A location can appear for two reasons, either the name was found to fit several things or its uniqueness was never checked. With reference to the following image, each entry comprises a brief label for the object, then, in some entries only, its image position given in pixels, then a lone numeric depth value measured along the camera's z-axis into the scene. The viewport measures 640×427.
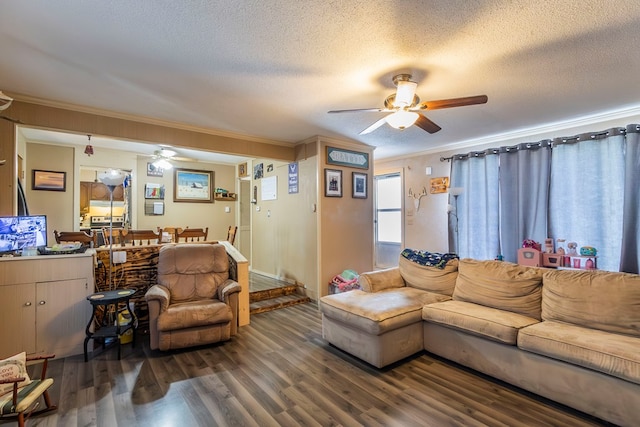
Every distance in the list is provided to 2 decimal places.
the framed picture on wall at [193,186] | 6.66
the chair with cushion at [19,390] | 1.79
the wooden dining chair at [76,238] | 3.78
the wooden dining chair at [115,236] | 4.13
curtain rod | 3.59
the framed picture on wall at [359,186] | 5.17
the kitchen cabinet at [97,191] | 6.71
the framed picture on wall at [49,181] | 5.17
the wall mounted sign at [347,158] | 4.85
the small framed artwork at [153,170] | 6.32
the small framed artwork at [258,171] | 6.16
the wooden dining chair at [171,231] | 4.63
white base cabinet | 2.79
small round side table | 2.87
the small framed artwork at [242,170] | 6.87
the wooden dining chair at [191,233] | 4.50
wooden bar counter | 3.51
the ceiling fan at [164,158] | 5.68
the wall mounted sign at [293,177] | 5.18
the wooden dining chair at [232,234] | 5.12
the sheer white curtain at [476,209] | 4.73
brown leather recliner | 3.04
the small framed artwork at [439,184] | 5.39
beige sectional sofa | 1.99
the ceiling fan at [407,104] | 2.47
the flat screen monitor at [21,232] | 2.77
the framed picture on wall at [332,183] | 4.79
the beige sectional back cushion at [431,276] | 3.34
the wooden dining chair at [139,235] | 4.05
